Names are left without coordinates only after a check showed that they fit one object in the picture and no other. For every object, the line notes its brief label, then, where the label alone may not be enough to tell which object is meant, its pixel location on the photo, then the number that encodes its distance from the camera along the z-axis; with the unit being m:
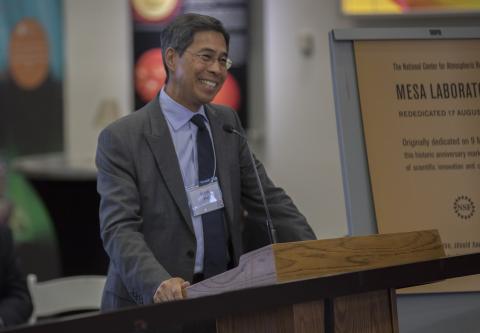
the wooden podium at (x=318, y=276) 4.20
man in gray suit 5.55
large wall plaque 5.96
